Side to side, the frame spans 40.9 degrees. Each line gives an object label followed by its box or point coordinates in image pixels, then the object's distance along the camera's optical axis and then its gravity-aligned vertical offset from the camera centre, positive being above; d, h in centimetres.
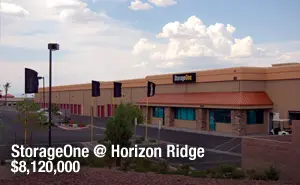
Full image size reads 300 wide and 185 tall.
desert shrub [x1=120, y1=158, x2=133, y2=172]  1858 -335
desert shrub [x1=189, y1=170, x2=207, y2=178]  1672 -340
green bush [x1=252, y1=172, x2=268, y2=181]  1642 -333
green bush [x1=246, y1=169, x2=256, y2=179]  1730 -358
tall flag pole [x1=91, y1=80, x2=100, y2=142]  3338 +69
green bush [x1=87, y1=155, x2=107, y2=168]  1936 -327
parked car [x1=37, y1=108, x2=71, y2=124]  5777 -316
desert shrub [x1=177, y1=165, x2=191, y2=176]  1803 -353
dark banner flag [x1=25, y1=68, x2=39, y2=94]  2522 +95
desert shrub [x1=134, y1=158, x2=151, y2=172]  1894 -350
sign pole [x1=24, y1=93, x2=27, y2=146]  2689 -147
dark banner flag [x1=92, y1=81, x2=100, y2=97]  3338 +65
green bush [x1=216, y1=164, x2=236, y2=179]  1720 -333
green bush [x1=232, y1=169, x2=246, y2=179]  1671 -332
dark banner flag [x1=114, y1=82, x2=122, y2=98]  3762 +59
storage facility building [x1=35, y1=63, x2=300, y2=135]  3853 -26
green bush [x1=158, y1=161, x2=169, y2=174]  1815 -342
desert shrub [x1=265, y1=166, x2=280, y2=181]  1655 -324
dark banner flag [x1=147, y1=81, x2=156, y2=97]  3612 +66
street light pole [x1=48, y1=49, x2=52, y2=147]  2648 +211
